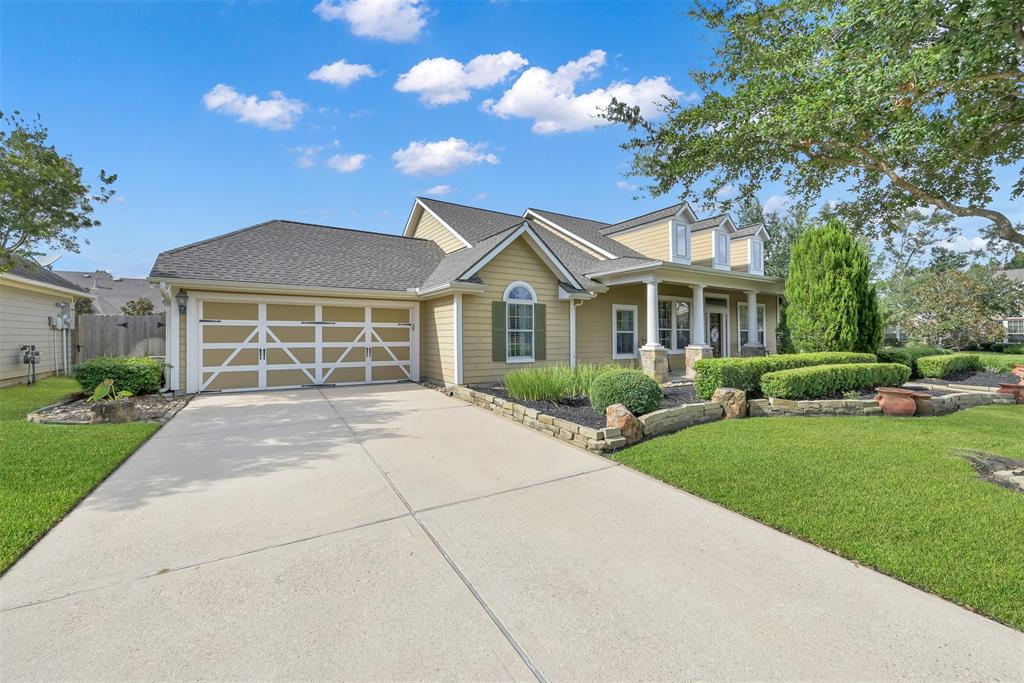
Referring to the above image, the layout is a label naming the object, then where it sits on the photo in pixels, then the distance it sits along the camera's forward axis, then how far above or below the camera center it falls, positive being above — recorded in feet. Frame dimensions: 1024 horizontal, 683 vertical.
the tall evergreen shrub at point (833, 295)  35.73 +3.86
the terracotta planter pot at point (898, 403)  25.27 -3.84
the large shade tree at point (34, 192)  27.77 +10.83
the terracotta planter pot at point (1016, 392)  30.48 -3.94
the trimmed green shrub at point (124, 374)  29.43 -1.70
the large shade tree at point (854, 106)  18.70 +13.75
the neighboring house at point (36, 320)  36.60 +3.00
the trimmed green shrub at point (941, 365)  38.22 -2.48
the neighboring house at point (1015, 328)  104.08 +2.23
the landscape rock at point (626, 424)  19.08 -3.69
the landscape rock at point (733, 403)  24.22 -3.53
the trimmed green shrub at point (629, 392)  22.07 -2.59
